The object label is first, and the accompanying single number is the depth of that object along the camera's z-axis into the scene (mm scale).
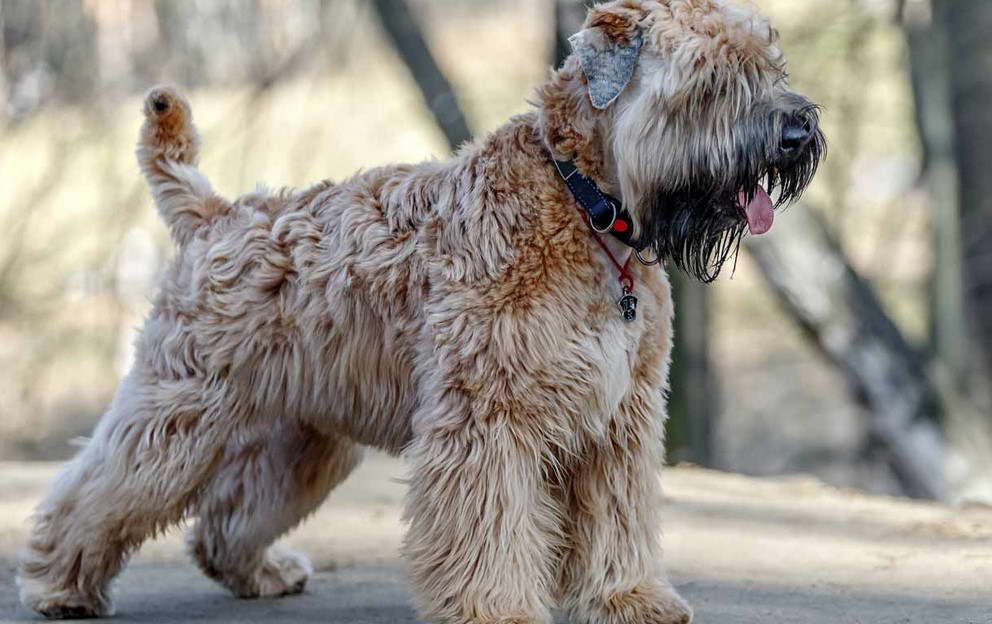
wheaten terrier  8695
